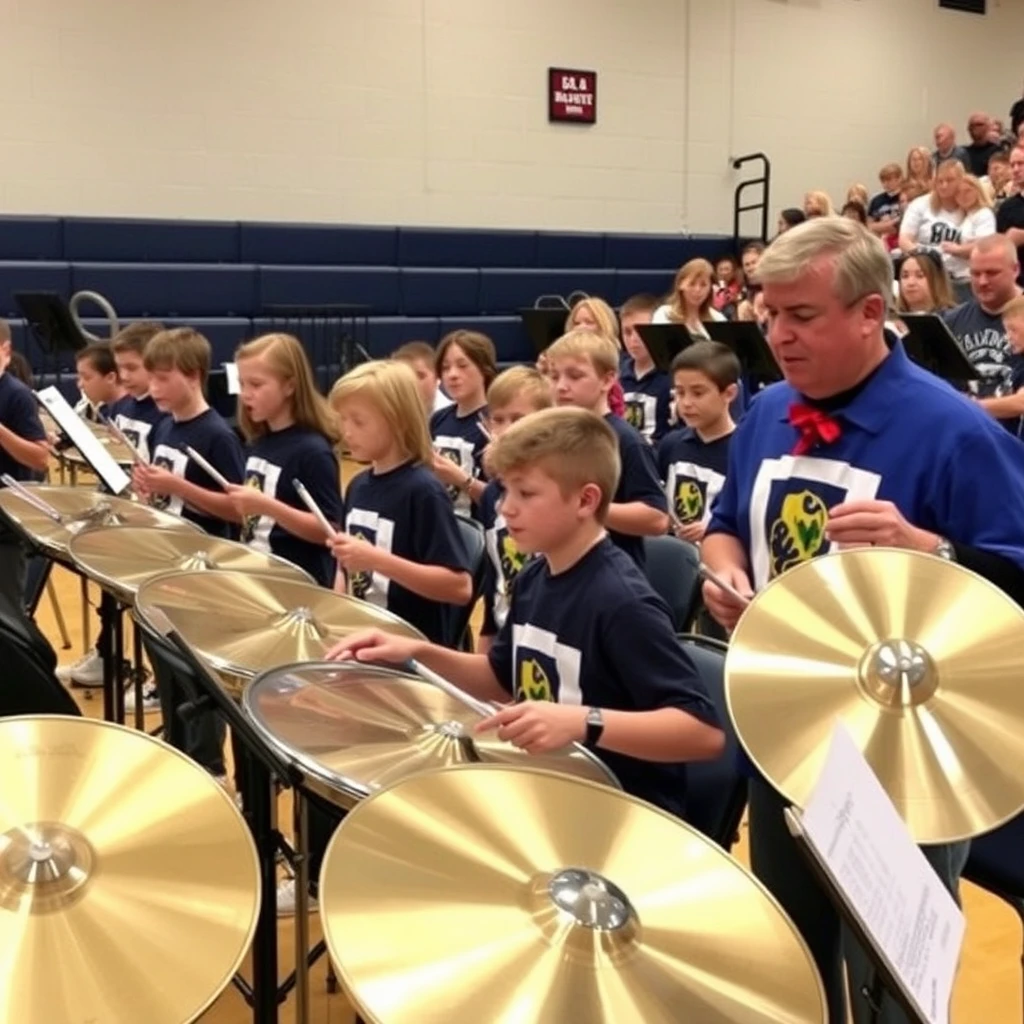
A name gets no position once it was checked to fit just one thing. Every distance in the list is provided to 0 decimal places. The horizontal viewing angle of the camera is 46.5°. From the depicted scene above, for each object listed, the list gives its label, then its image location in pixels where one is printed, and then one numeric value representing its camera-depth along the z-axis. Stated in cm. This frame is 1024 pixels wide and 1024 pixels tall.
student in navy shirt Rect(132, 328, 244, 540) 317
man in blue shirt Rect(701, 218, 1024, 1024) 144
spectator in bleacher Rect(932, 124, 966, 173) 1026
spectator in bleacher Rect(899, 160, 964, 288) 673
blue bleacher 772
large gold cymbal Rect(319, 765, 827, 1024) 82
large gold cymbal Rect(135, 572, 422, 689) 162
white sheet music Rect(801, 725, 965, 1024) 84
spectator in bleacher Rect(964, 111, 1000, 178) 1012
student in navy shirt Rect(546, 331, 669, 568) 263
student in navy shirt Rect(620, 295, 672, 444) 450
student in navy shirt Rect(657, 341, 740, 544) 315
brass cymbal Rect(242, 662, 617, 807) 122
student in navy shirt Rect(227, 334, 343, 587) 289
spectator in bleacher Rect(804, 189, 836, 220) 800
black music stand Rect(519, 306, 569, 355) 585
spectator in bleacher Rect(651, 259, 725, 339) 536
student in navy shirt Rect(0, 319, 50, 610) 353
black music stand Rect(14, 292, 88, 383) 621
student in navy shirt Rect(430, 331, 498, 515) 359
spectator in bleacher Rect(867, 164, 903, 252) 918
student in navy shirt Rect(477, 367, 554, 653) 264
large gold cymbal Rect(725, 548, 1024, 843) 109
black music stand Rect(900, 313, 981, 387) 396
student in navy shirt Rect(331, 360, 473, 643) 244
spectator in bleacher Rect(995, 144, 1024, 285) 653
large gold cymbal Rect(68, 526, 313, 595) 204
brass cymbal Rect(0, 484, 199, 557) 245
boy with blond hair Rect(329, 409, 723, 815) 157
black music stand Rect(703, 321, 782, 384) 496
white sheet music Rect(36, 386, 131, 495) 257
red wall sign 984
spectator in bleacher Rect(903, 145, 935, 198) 955
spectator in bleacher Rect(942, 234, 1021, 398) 420
